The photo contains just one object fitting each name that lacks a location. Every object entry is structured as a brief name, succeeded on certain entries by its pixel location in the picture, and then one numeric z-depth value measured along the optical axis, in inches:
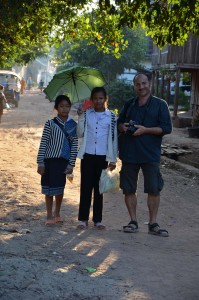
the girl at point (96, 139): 253.4
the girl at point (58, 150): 259.3
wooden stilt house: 940.6
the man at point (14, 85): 1350.9
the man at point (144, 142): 249.1
